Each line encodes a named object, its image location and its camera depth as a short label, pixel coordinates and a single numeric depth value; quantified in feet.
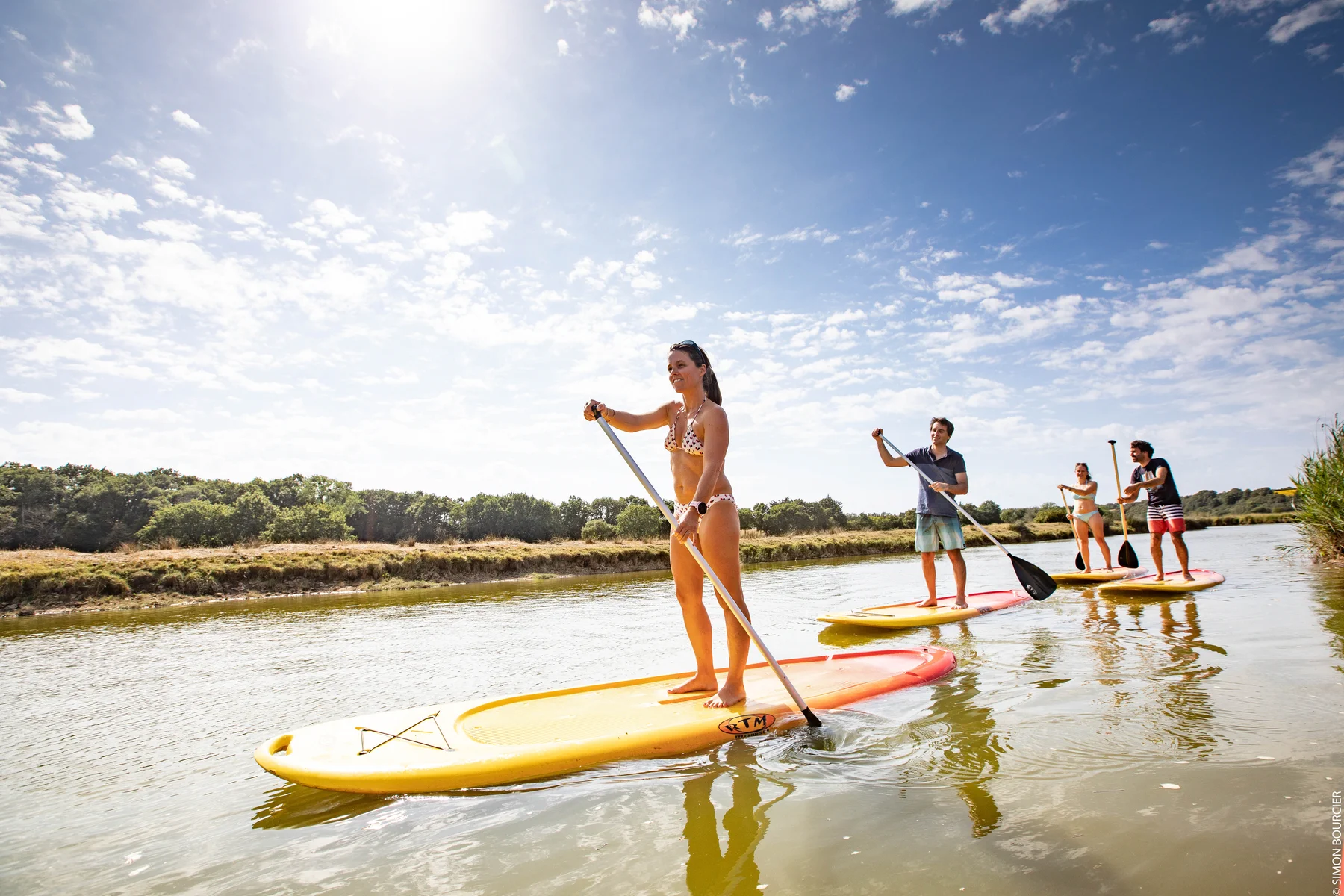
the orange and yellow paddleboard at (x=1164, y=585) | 28.66
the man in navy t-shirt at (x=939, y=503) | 27.43
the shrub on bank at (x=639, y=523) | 124.68
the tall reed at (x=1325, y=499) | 35.24
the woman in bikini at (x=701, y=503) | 12.96
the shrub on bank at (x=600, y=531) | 120.47
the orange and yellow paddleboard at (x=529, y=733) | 9.74
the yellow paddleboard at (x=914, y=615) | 24.31
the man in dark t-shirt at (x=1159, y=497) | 29.86
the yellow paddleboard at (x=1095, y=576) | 33.98
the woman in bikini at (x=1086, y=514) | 36.73
